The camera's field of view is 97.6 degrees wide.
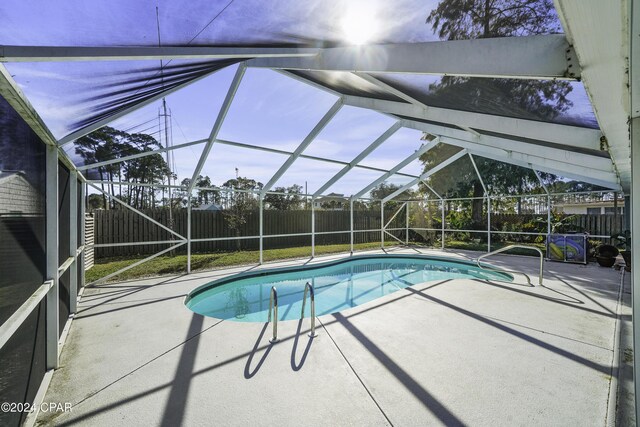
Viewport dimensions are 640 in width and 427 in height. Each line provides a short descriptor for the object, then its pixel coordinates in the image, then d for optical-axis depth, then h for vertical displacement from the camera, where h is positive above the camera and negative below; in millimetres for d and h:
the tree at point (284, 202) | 14227 +590
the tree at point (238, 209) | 11016 +199
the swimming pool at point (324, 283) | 5395 -1807
